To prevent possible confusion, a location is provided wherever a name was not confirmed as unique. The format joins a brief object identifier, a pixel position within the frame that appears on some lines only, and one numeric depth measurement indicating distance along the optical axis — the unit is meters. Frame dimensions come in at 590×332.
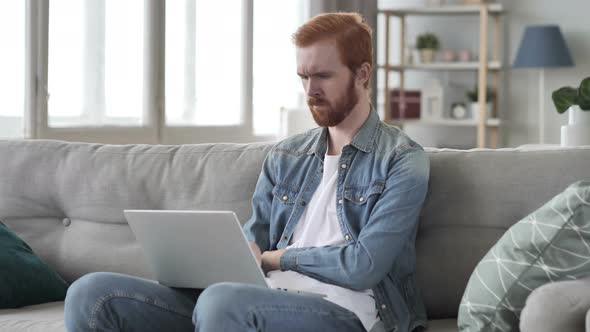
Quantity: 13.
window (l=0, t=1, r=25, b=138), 3.77
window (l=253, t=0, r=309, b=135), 5.46
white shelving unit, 6.27
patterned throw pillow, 1.79
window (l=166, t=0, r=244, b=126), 4.84
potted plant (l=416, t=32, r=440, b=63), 6.59
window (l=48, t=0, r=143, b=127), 4.05
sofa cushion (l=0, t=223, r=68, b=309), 2.46
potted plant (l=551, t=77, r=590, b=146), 2.83
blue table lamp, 6.23
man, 1.92
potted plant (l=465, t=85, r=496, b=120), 6.49
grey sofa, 2.26
